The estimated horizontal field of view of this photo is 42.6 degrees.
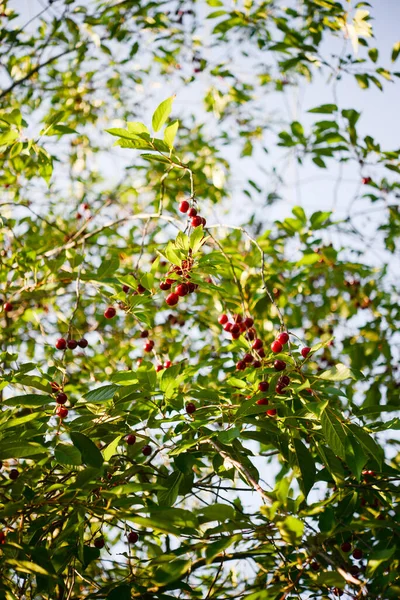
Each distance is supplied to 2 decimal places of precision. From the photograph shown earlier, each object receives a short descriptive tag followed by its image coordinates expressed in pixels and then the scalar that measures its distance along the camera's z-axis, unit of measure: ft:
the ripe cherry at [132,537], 6.66
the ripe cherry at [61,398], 6.02
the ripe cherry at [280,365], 5.57
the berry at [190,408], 6.00
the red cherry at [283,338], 5.58
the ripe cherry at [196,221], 6.09
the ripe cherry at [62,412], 5.78
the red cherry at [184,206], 6.88
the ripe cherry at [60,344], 6.89
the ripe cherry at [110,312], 7.51
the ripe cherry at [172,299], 6.55
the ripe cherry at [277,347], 5.77
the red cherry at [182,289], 6.13
